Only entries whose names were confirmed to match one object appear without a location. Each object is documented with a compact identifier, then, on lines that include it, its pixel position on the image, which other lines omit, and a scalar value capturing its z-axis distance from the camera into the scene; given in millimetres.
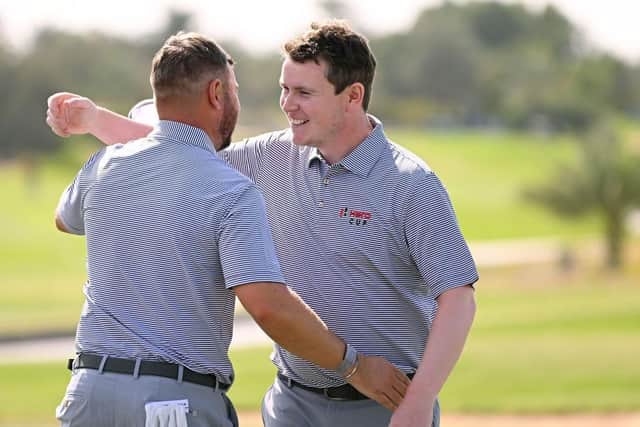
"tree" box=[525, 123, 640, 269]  86187
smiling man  8375
